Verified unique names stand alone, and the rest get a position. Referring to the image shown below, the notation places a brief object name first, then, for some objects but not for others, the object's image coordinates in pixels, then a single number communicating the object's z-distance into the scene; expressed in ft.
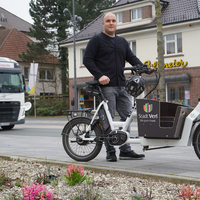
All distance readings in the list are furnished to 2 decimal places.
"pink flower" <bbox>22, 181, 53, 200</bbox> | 10.63
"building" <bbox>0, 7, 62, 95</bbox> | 150.92
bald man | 19.02
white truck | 53.31
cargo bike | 16.38
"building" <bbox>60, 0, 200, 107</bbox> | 81.56
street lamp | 89.57
